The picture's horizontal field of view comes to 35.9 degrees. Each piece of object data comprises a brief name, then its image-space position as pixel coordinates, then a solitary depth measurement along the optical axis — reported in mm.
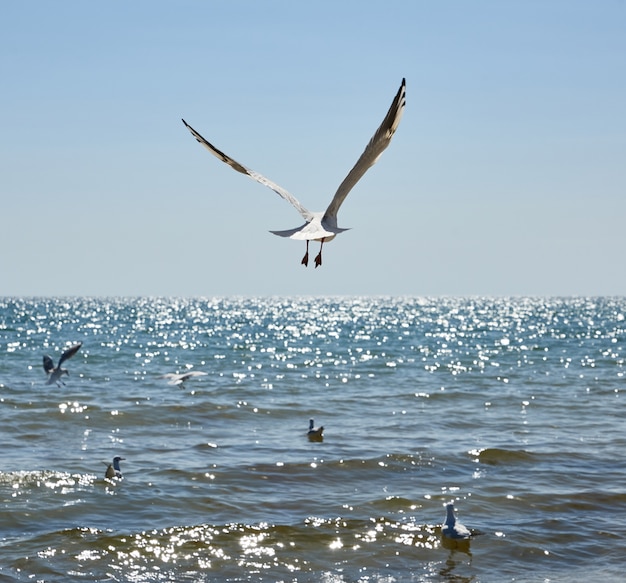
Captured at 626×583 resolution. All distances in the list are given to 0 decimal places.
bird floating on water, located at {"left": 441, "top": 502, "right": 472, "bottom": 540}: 11934
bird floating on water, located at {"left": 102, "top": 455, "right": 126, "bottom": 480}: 15211
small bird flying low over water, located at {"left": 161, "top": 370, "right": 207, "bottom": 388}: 19955
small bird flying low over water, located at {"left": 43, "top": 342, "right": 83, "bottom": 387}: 18548
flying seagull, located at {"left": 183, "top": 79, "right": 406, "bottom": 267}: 7371
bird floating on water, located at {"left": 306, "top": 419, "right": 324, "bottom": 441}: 19522
